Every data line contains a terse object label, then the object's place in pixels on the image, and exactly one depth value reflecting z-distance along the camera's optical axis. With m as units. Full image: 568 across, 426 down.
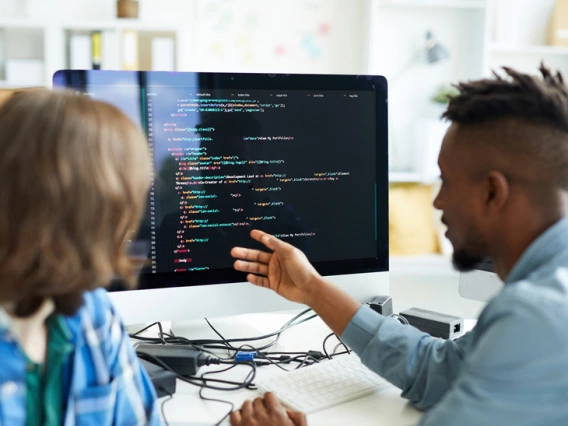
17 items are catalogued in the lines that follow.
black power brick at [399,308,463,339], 1.27
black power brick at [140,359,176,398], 1.00
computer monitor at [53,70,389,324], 1.12
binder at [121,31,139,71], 2.88
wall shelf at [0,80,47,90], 2.89
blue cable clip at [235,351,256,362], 1.16
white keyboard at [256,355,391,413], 0.98
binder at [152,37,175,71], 2.91
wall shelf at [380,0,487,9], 2.93
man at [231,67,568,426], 0.69
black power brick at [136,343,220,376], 1.08
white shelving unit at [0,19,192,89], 2.86
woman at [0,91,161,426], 0.66
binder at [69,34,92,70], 2.88
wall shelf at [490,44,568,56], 3.00
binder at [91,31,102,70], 2.89
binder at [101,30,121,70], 2.88
